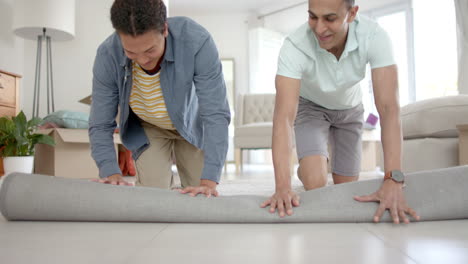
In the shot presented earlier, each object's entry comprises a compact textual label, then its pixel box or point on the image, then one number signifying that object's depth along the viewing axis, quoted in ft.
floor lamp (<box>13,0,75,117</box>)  13.00
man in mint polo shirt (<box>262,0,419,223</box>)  3.34
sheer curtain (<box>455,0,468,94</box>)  11.75
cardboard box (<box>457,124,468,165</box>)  5.62
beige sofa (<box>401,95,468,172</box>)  6.23
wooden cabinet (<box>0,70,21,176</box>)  11.55
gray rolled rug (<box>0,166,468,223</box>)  3.28
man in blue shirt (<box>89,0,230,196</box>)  3.60
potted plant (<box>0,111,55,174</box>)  9.71
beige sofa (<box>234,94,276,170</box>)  13.34
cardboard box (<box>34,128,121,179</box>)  10.32
